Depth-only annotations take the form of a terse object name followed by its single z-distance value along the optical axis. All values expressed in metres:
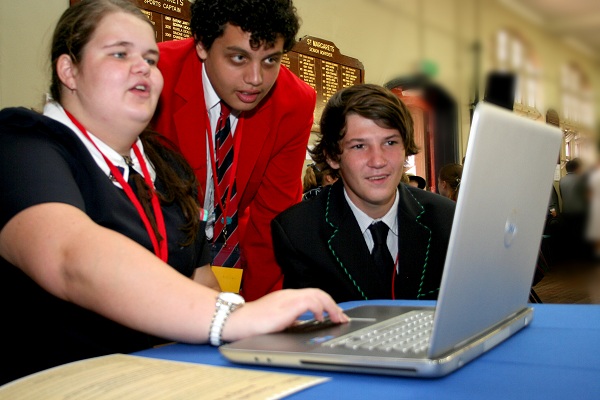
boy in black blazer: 1.51
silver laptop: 0.57
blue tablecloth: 0.54
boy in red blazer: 1.58
